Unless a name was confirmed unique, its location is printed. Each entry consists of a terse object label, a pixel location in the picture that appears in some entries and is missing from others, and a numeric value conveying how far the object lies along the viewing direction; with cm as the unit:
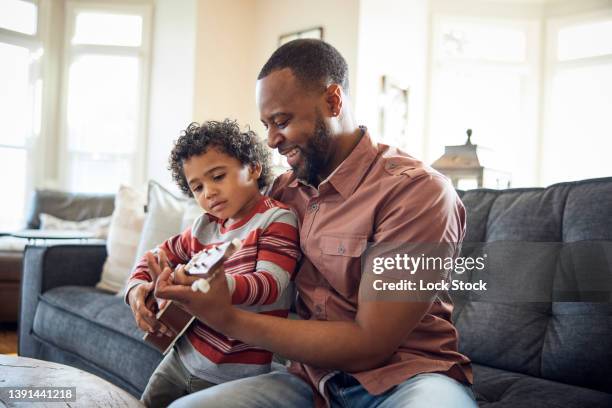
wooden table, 88
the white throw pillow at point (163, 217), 225
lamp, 249
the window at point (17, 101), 516
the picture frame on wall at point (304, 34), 462
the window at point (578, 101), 498
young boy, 113
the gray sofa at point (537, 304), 128
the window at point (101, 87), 545
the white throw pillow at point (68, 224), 405
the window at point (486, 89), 528
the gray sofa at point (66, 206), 426
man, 96
